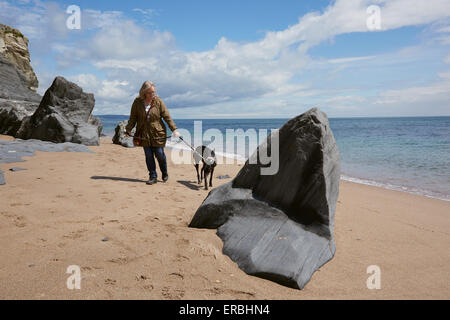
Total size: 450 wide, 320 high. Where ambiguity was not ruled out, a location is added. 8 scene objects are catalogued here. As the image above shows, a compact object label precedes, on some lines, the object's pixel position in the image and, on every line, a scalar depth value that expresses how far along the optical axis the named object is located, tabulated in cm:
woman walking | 637
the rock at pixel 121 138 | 1505
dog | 702
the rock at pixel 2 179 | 510
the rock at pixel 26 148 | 743
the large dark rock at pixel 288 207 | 287
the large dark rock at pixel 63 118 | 1187
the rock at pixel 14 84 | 1451
